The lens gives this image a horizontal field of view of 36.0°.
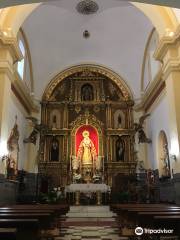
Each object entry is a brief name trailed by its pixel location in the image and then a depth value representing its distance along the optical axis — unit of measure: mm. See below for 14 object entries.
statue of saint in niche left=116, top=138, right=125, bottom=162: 14906
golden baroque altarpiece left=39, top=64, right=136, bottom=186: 14469
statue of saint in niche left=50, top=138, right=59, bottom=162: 14871
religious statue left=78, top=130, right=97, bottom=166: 14383
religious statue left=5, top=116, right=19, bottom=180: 11124
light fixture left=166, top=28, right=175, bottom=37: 9484
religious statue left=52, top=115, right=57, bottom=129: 15439
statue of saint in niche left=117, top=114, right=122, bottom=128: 15490
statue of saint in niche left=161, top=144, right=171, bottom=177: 11470
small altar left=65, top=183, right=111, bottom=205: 11257
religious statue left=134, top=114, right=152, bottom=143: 14055
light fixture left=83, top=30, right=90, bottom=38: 14338
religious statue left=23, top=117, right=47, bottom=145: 13906
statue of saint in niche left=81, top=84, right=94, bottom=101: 16042
